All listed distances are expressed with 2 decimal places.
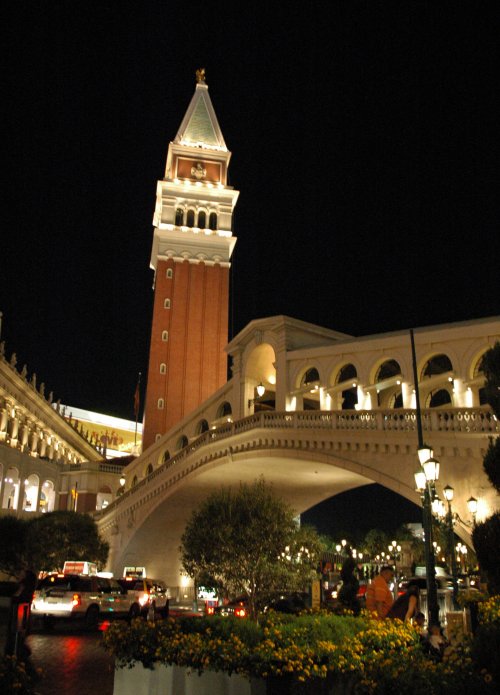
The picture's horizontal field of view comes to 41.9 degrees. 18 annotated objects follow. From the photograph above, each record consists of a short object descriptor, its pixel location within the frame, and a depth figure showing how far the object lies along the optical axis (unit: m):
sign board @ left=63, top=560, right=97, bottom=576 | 35.38
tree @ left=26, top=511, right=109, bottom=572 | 38.78
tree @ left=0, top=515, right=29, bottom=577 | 39.88
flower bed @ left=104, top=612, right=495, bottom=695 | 6.11
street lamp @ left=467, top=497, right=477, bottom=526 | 19.06
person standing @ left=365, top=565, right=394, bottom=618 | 11.72
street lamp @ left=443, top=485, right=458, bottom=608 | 17.70
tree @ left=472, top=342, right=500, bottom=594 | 10.07
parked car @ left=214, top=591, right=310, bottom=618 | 19.42
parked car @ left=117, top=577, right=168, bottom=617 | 22.67
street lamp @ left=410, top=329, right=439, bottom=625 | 13.47
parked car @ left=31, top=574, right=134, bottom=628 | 19.92
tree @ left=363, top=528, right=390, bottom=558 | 64.56
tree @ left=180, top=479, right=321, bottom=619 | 19.27
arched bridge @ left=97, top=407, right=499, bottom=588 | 21.61
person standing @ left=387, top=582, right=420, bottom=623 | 10.66
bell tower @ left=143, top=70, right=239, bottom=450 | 59.16
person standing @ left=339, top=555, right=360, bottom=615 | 17.13
